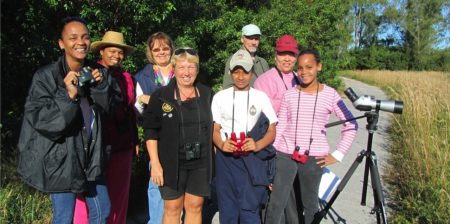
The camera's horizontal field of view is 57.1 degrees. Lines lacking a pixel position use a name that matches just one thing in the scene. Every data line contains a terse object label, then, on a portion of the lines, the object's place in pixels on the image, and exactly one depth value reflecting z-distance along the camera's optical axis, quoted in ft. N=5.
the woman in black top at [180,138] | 10.33
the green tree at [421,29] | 161.17
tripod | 10.66
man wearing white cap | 14.70
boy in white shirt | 10.98
